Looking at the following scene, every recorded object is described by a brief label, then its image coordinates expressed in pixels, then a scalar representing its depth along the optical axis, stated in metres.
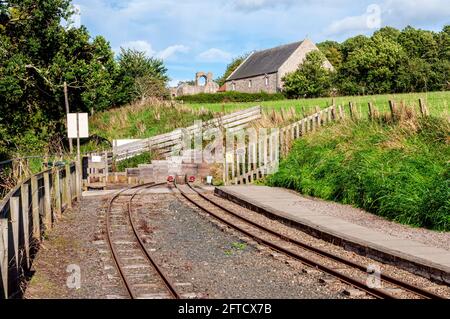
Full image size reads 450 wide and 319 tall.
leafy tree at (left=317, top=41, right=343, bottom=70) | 91.50
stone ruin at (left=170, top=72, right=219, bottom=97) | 99.31
